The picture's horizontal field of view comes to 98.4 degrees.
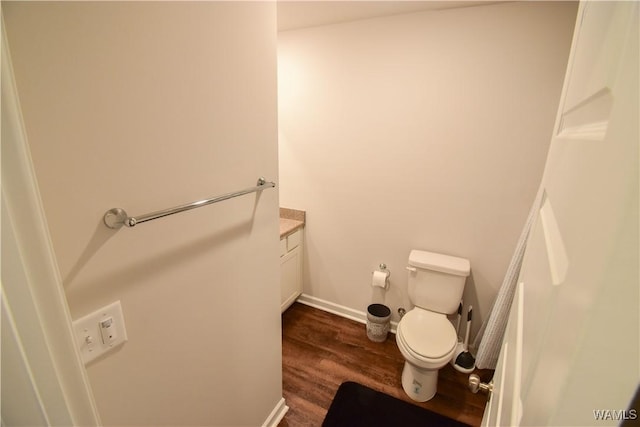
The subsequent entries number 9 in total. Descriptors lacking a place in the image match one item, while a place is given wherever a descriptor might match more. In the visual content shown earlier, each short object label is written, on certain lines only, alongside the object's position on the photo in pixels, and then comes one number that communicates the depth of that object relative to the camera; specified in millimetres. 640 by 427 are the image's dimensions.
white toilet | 1650
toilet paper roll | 2186
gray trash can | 2221
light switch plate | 659
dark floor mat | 1637
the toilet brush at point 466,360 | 1950
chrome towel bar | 672
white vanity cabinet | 2291
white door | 224
